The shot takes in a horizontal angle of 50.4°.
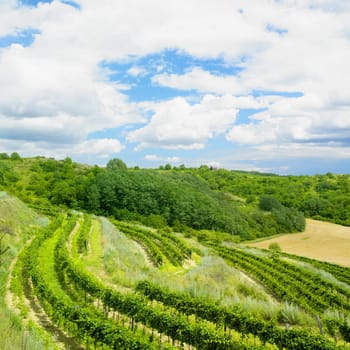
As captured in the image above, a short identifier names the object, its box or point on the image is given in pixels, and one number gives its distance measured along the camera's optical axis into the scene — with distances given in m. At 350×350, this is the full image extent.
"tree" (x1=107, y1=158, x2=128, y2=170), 137.34
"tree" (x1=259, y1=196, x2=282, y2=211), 118.15
